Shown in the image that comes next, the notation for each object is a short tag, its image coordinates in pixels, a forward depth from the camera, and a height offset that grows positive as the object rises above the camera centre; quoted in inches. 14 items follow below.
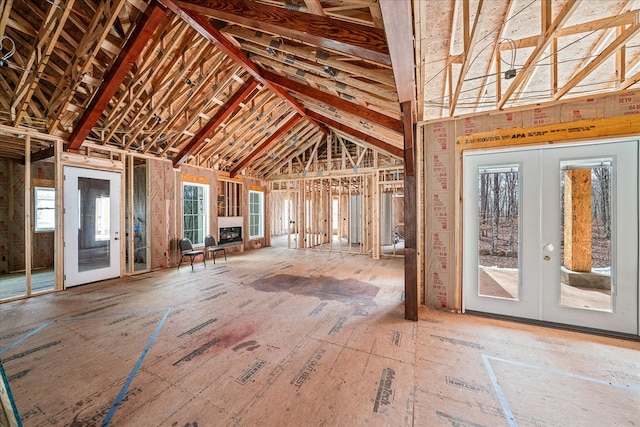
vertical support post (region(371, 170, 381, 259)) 298.2 -6.4
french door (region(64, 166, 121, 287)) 184.4 -10.5
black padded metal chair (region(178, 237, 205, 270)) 250.4 -35.6
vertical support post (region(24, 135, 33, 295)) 162.4 -0.3
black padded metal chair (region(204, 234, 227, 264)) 280.0 -36.0
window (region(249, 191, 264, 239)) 376.5 -2.3
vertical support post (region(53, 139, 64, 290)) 177.6 -7.4
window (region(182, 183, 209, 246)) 279.1 +1.0
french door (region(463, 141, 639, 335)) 108.8 -11.7
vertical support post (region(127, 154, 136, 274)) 219.2 +4.0
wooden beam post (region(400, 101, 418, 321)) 125.3 -13.8
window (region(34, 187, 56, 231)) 241.0 +4.7
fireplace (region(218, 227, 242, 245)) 323.0 -32.2
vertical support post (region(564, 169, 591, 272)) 120.9 -5.2
